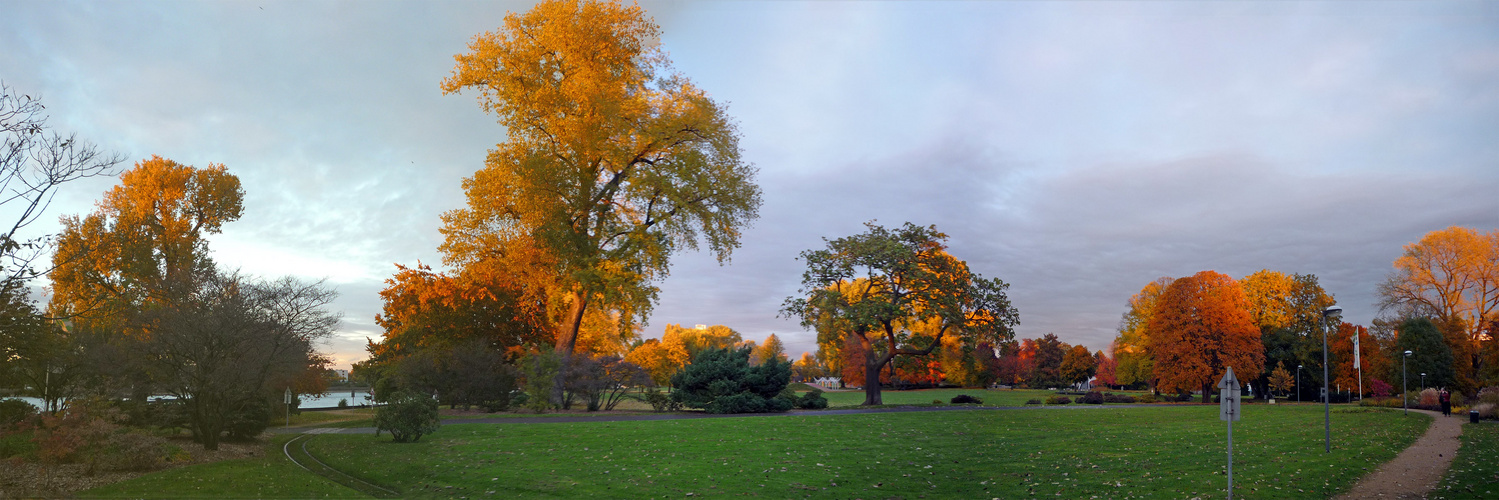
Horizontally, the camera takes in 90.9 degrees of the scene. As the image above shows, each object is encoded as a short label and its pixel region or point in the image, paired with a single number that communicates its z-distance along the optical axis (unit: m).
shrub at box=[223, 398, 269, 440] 21.09
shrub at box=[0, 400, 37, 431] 19.17
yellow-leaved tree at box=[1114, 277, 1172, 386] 61.05
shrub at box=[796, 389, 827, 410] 32.84
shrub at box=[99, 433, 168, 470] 15.16
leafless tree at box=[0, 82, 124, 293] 13.59
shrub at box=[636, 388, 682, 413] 30.52
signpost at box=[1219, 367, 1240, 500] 13.18
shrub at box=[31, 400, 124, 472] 14.56
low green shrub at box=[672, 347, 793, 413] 29.94
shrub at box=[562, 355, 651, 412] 29.42
